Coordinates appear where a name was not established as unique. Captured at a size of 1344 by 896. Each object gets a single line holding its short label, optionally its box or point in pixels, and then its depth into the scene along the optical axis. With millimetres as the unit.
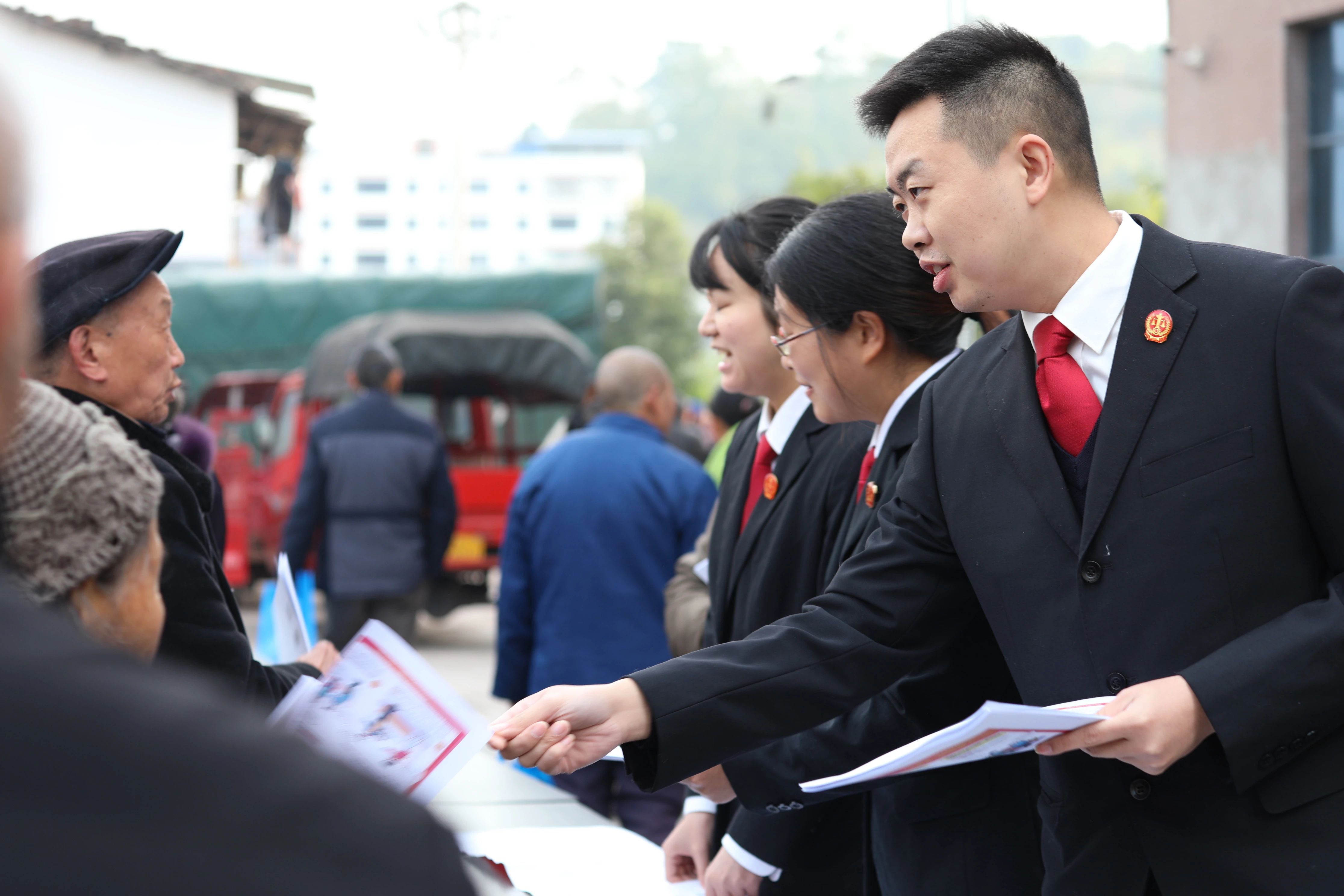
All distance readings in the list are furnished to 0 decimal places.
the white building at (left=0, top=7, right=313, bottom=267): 10977
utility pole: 29984
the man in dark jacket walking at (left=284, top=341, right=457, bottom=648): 7230
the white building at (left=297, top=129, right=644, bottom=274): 99750
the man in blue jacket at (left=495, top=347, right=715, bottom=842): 4773
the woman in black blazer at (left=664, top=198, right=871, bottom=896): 2500
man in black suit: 1619
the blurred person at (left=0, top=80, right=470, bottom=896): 648
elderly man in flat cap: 1833
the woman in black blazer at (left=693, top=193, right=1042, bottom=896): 2162
